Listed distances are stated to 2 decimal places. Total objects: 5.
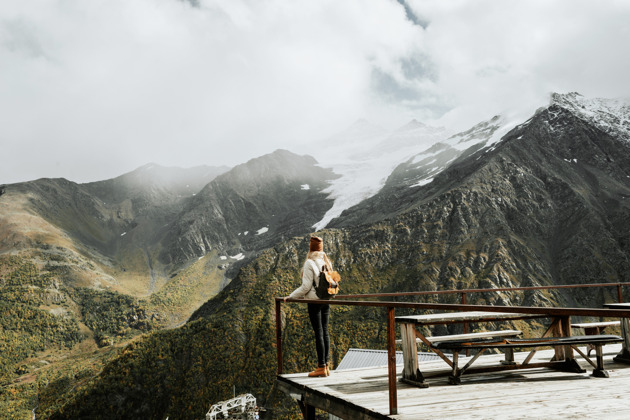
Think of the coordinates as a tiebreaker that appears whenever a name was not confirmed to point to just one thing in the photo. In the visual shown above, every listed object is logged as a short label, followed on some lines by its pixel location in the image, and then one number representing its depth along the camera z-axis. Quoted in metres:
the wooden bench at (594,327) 7.99
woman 7.49
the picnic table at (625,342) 7.77
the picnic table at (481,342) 6.37
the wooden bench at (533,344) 6.21
